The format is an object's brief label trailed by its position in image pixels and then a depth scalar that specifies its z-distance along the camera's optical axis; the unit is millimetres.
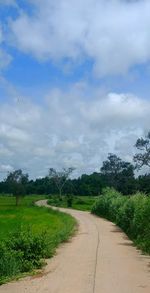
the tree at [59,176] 78334
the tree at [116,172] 75375
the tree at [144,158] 49306
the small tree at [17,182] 70771
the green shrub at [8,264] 9284
